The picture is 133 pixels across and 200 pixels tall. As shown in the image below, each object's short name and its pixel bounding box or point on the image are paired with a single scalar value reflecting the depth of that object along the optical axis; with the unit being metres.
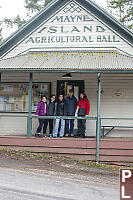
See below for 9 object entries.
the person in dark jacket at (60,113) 9.46
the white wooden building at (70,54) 10.79
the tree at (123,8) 26.73
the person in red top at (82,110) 9.68
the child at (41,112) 9.59
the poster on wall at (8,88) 11.57
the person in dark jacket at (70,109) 9.89
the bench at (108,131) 10.30
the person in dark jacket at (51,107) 9.75
